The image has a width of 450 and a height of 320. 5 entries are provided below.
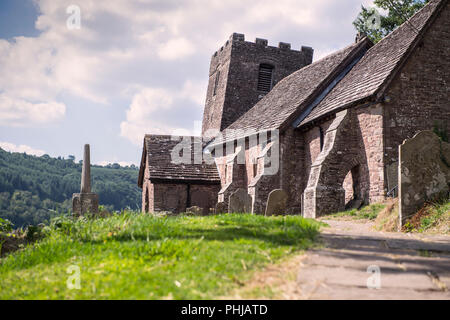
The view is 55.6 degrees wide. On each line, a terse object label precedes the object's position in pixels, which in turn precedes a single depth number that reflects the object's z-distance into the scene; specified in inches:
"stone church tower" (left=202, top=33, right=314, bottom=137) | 1208.8
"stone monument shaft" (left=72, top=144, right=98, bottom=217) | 492.4
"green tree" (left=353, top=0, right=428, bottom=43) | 1096.8
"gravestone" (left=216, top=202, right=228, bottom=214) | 614.9
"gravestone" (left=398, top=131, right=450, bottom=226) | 305.4
